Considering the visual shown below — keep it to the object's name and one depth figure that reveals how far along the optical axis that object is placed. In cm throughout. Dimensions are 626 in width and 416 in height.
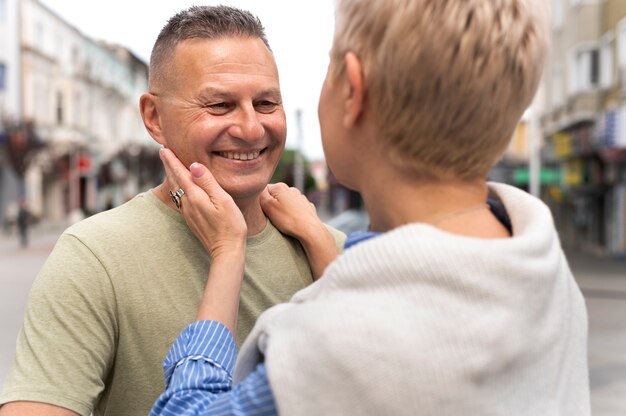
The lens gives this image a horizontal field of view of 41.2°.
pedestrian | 2625
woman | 110
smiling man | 171
